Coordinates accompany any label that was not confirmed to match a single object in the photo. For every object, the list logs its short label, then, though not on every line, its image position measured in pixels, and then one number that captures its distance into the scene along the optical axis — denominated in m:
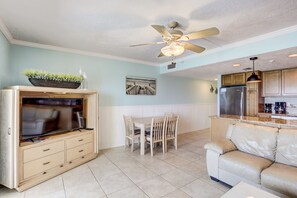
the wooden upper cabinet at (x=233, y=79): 4.76
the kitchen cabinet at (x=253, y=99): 4.55
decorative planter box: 2.69
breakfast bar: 2.71
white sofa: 1.88
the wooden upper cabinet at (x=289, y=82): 4.08
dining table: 3.71
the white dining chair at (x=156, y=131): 3.73
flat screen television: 2.57
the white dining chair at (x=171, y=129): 4.01
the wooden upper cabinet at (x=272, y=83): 4.34
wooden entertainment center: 2.24
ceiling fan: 1.99
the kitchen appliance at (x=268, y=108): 4.68
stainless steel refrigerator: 4.77
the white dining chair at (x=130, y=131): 3.84
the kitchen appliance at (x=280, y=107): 4.47
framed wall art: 4.58
